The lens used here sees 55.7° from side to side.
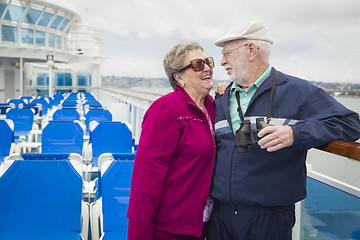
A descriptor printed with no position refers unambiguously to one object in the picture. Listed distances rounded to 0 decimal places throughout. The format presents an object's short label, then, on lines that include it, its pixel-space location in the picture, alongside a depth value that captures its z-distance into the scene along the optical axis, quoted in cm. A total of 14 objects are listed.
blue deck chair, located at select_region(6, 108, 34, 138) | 657
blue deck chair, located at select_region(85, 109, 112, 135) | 624
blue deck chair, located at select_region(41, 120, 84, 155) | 461
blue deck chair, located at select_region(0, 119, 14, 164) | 464
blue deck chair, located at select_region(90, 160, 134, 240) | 254
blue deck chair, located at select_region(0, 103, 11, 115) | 804
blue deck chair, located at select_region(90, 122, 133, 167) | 450
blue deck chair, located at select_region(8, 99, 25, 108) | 932
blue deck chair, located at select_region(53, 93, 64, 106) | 1086
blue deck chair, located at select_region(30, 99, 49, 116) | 937
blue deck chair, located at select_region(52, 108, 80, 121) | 640
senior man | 135
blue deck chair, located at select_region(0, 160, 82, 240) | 234
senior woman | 159
